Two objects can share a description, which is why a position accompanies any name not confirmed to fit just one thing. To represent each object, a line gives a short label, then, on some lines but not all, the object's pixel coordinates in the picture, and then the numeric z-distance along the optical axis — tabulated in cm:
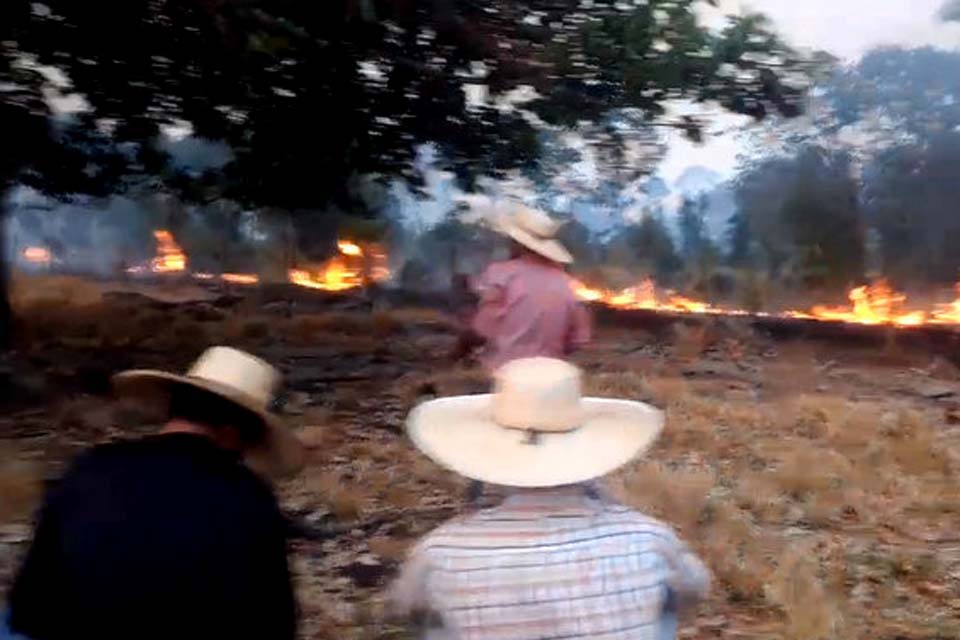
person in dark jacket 211
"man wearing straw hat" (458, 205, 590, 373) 458
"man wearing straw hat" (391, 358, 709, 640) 212
